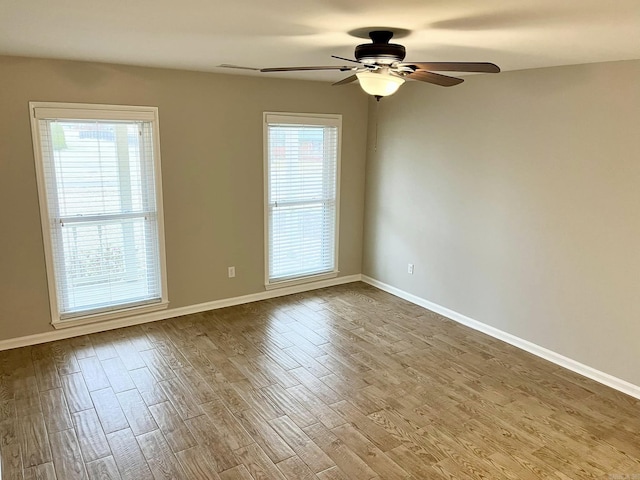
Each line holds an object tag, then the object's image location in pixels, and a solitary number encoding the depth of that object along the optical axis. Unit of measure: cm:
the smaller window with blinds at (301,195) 491
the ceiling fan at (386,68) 233
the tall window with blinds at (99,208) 379
